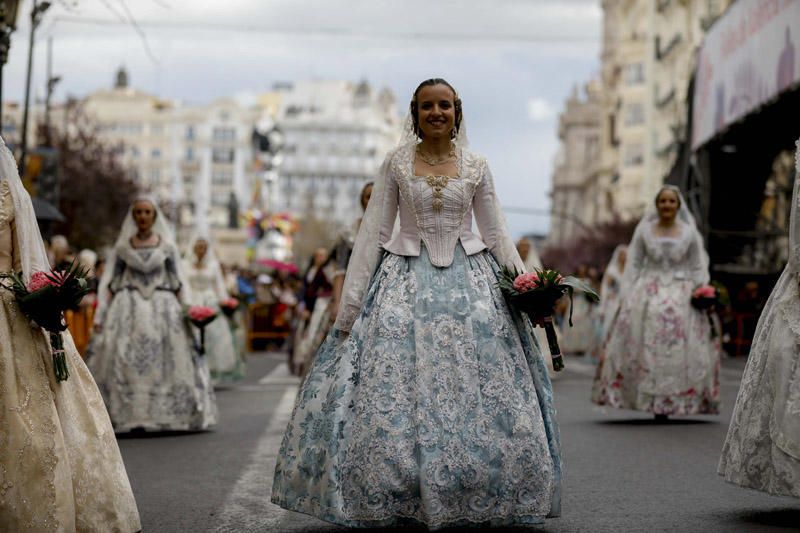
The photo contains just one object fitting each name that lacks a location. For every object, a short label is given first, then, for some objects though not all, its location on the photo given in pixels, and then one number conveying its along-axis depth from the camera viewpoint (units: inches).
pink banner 882.1
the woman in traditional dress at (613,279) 921.5
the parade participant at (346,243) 474.3
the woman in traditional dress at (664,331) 537.3
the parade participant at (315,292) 623.5
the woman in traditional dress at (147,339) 504.1
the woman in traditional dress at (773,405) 293.3
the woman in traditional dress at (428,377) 265.7
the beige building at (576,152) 4990.2
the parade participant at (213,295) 746.2
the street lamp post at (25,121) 998.6
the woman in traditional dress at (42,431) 246.7
